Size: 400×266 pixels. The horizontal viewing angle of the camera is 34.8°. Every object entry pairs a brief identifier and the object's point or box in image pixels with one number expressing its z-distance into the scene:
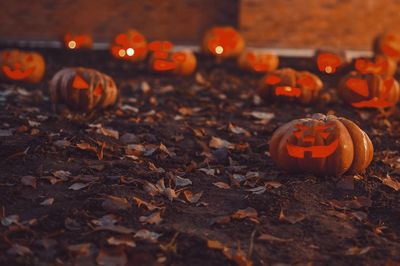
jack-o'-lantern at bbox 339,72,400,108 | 6.45
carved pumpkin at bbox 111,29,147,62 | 9.16
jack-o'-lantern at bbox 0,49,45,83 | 7.15
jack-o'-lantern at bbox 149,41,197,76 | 8.19
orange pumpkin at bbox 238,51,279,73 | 8.52
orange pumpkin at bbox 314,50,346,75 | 8.76
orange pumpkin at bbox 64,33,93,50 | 9.98
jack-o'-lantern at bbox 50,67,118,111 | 5.82
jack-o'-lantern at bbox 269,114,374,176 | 4.08
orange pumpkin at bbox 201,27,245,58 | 9.62
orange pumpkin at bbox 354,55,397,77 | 7.77
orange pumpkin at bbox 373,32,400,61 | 9.95
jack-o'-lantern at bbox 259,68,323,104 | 6.61
